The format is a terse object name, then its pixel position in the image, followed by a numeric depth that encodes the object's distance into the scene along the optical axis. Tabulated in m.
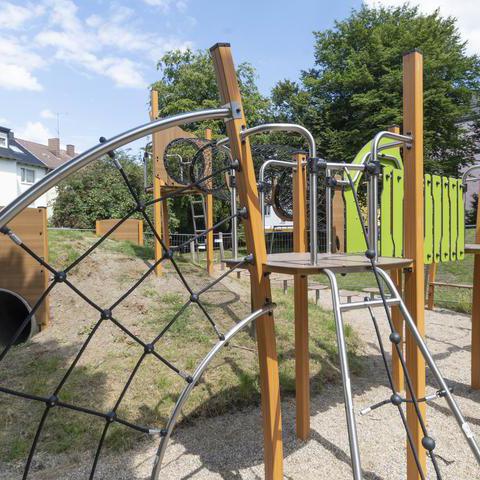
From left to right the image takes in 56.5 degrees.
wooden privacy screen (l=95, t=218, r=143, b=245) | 10.74
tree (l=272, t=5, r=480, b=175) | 17.70
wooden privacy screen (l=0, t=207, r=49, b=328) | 5.20
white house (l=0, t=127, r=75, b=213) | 25.58
